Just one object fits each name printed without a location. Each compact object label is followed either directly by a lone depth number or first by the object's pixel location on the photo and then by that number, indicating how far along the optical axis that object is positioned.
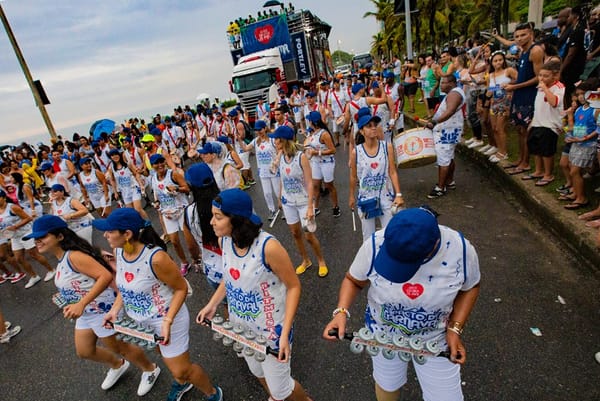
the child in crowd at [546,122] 4.92
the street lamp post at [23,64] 13.62
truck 19.31
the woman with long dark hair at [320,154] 6.15
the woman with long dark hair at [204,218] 3.42
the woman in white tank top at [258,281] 2.32
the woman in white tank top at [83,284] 2.96
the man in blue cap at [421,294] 1.77
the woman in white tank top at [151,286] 2.63
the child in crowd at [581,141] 4.37
